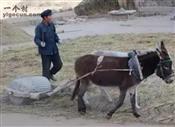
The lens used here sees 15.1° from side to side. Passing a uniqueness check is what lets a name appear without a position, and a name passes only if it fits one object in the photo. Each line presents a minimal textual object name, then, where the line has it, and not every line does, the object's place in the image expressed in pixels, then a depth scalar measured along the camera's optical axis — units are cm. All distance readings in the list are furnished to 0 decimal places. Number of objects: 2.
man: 1226
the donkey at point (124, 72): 1022
